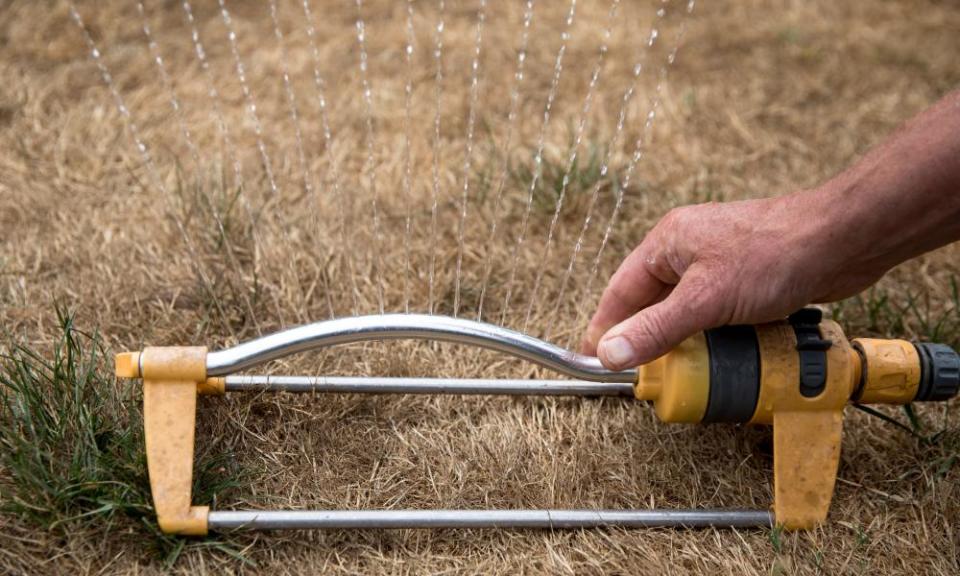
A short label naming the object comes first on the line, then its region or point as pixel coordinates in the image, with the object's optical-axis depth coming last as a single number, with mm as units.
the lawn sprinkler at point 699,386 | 888
